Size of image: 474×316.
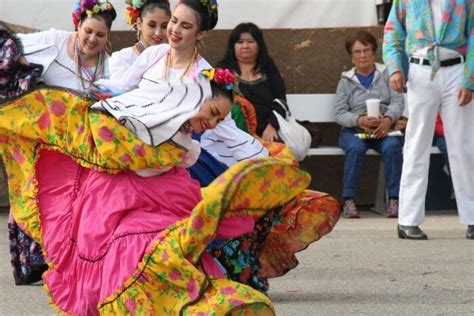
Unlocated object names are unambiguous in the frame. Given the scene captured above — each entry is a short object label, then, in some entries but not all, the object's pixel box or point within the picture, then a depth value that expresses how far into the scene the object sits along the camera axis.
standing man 15.62
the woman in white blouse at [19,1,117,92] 12.63
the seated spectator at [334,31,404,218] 18.91
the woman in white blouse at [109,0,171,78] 12.91
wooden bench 19.76
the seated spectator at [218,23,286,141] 18.35
